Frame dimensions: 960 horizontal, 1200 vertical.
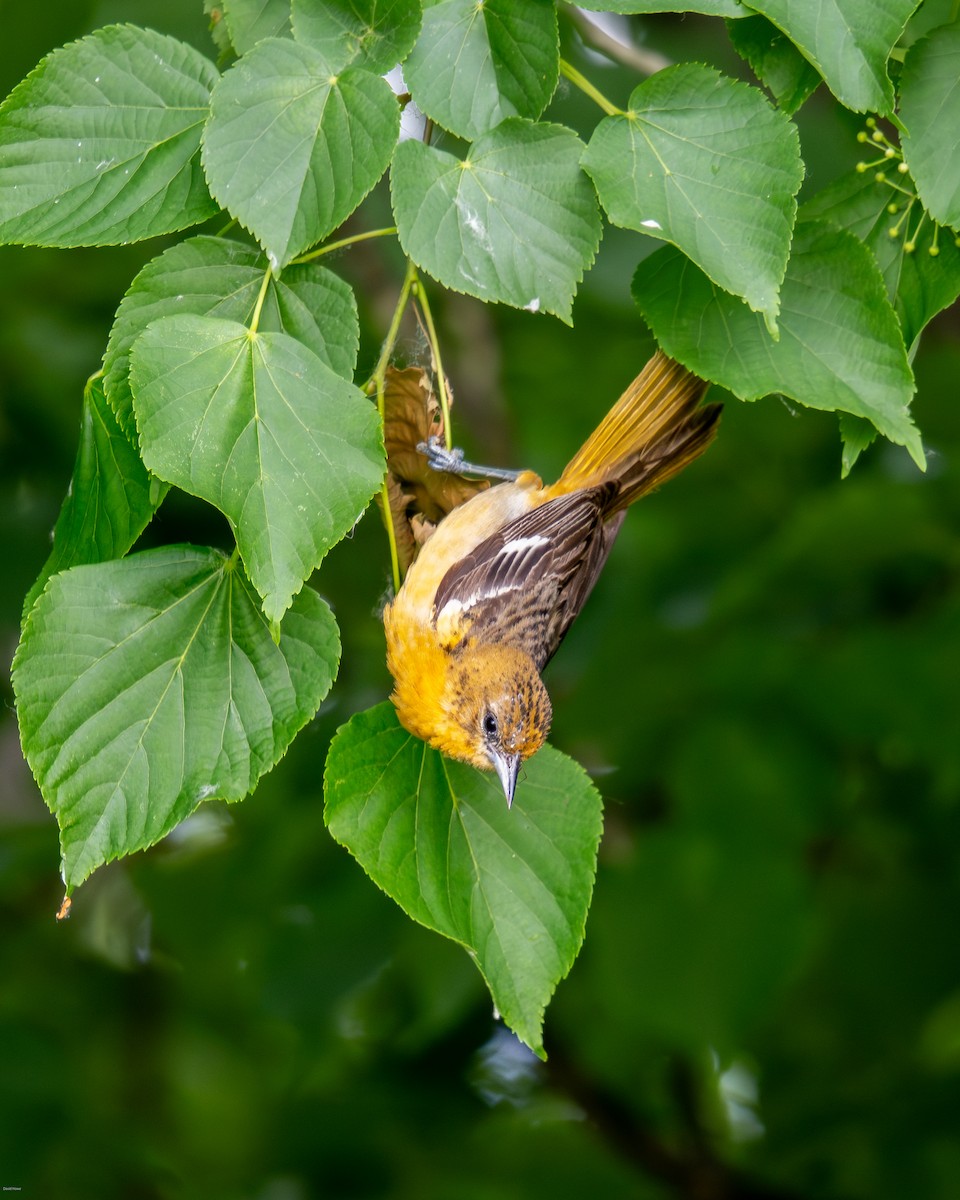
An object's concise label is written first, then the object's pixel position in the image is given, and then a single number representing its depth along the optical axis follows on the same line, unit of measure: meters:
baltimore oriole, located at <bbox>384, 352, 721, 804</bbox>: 6.78
